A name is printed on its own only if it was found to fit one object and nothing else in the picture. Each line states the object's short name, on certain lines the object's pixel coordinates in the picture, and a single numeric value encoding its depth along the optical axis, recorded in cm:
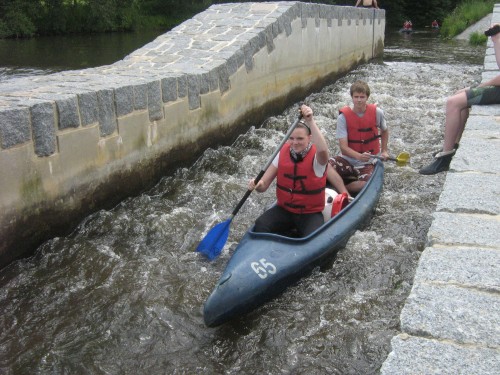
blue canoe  323
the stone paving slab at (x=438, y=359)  170
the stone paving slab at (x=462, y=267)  217
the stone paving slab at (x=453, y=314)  186
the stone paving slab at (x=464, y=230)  248
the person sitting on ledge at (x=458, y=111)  475
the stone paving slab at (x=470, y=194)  282
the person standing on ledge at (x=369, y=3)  1616
